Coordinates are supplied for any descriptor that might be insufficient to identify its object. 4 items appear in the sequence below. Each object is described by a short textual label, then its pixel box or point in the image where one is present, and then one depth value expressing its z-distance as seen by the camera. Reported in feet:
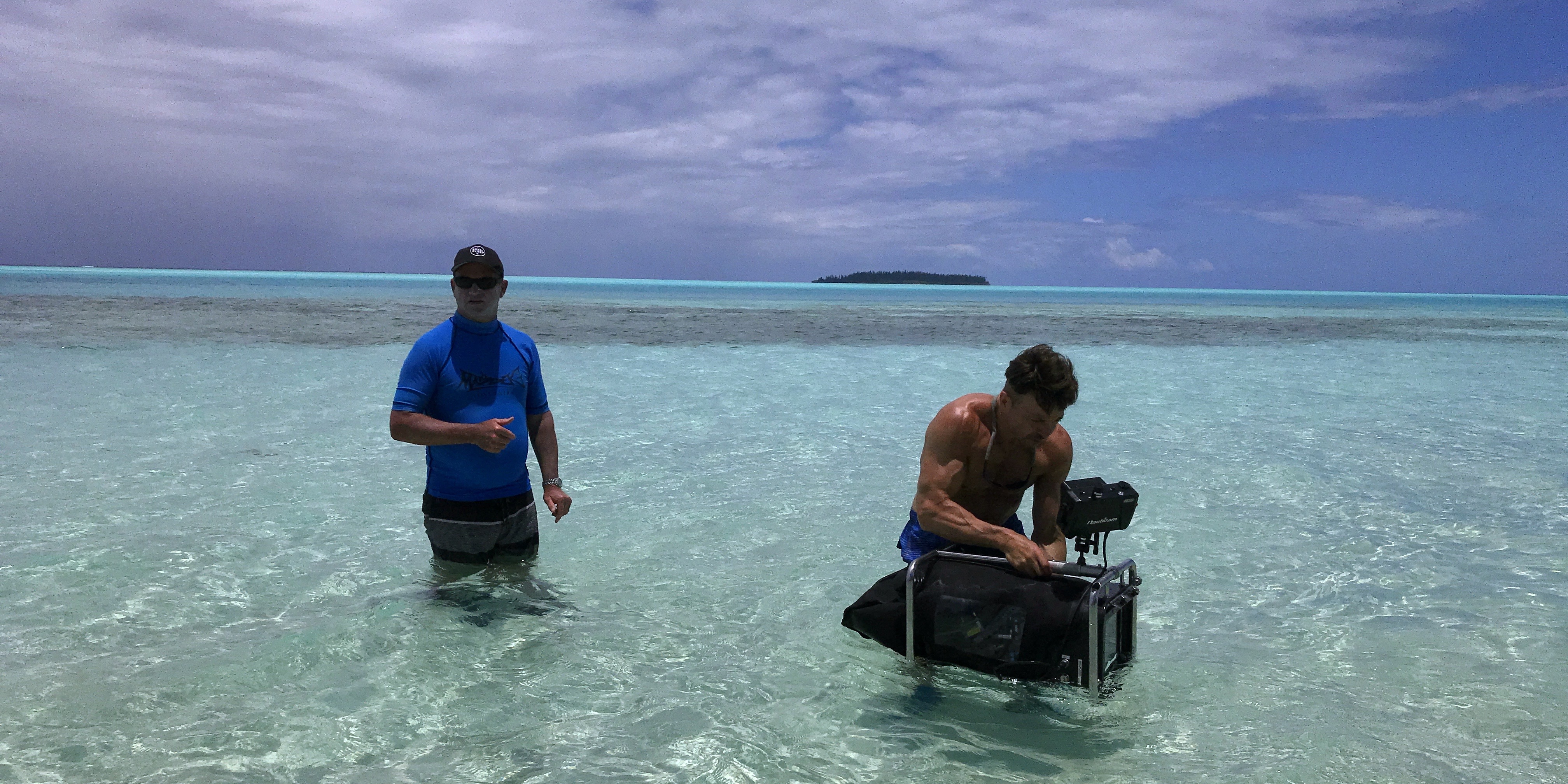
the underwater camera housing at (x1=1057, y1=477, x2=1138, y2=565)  11.16
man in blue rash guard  13.55
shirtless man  11.71
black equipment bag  11.19
